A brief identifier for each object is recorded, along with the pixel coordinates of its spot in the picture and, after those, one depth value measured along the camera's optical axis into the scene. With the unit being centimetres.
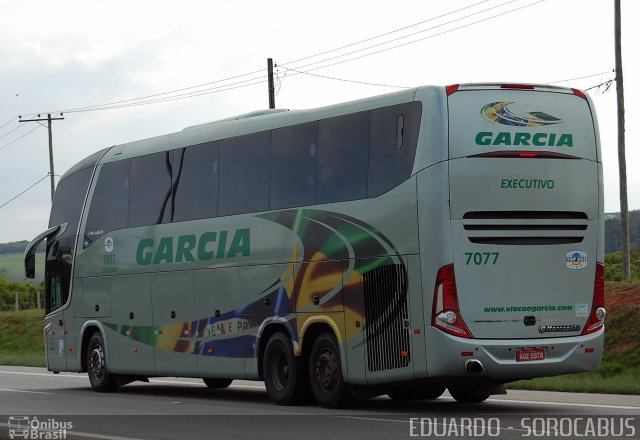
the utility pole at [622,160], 3366
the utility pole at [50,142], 7302
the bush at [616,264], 4902
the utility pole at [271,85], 4266
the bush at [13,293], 10912
